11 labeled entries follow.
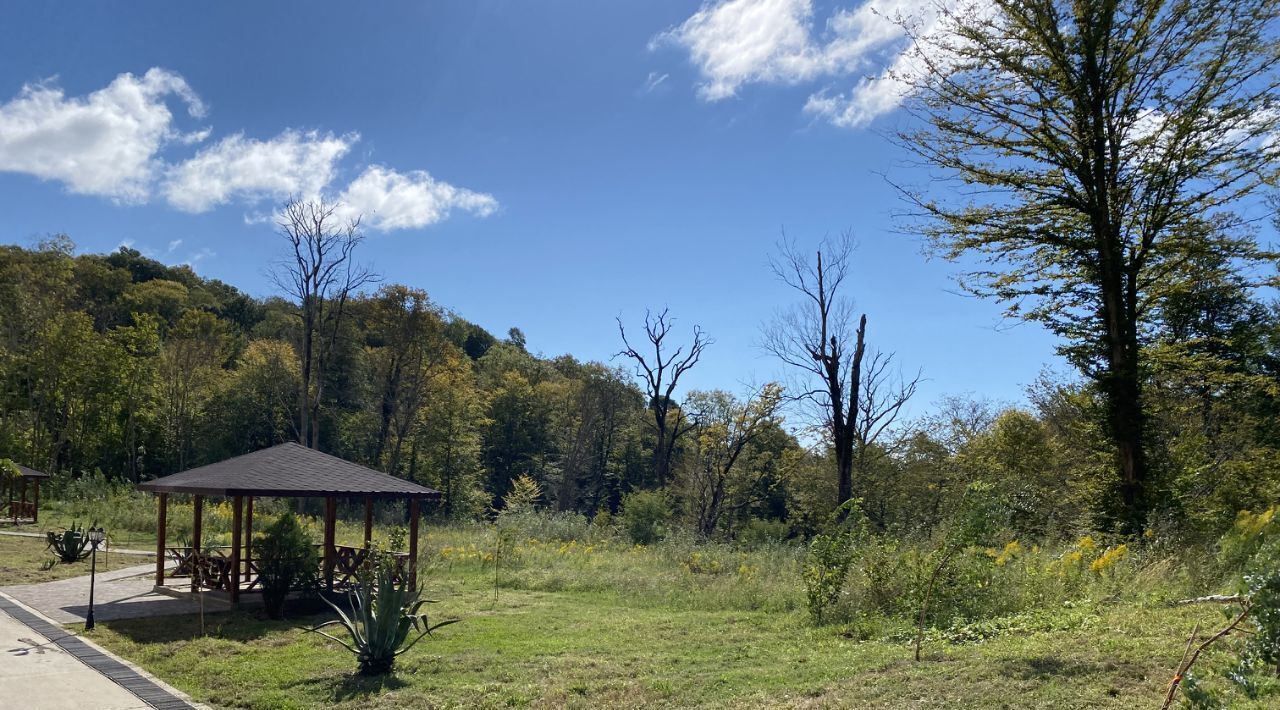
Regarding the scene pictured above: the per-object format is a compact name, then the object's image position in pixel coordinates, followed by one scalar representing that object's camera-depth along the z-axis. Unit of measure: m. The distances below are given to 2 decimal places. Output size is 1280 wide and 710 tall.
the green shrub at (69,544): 16.16
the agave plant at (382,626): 8.35
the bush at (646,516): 28.73
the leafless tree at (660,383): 33.22
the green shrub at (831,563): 11.08
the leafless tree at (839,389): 23.98
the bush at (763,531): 27.65
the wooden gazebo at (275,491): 12.39
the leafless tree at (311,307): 33.00
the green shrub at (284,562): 12.01
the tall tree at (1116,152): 13.35
